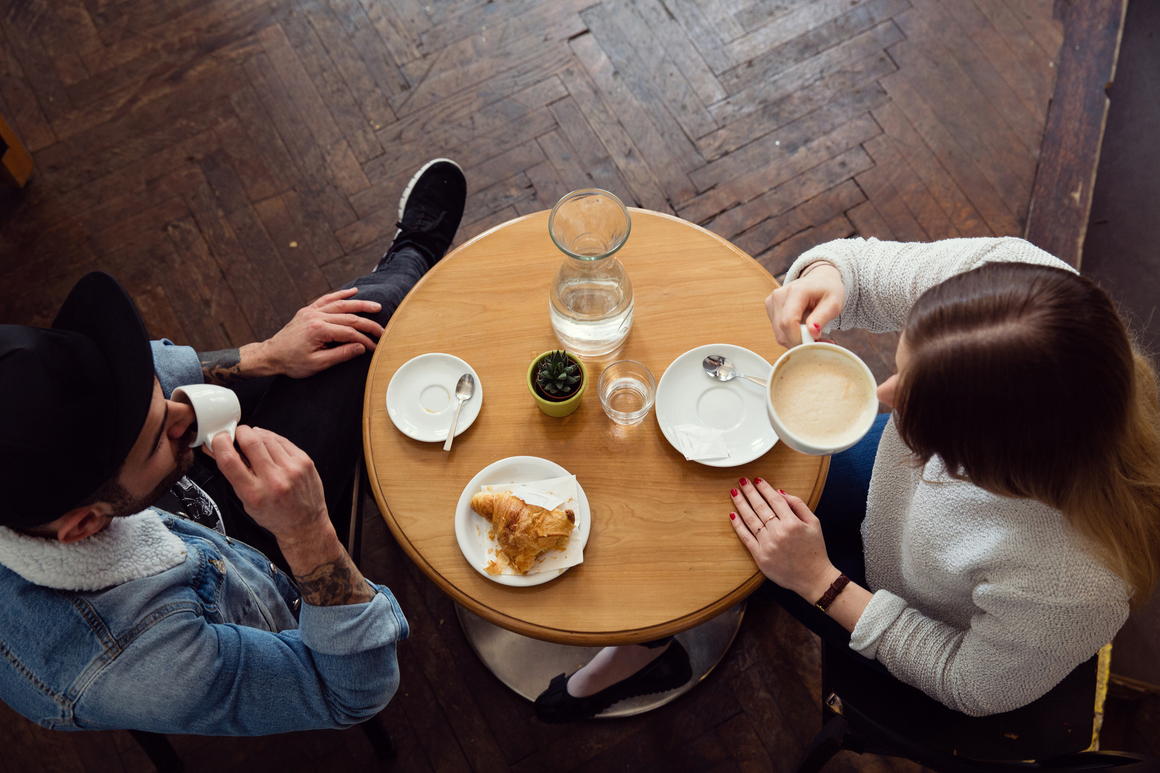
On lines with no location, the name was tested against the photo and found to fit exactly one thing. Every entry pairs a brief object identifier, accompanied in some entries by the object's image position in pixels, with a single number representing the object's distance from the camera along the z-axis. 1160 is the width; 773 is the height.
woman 0.99
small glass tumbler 1.45
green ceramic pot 1.41
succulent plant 1.40
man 1.05
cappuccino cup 1.13
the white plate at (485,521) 1.33
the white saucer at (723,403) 1.43
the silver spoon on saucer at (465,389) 1.46
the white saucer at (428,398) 1.45
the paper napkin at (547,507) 1.33
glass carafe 1.45
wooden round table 1.33
